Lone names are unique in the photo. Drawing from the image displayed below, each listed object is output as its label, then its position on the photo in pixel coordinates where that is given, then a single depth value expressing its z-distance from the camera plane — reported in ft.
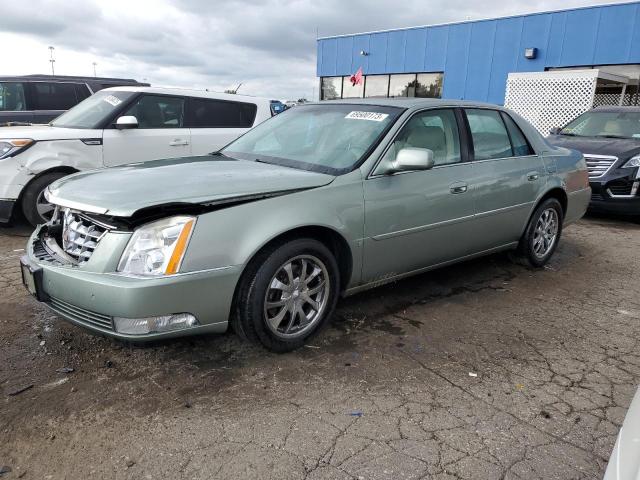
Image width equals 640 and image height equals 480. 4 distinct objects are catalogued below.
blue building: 51.80
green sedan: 8.51
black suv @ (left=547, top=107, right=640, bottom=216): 23.84
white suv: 18.37
